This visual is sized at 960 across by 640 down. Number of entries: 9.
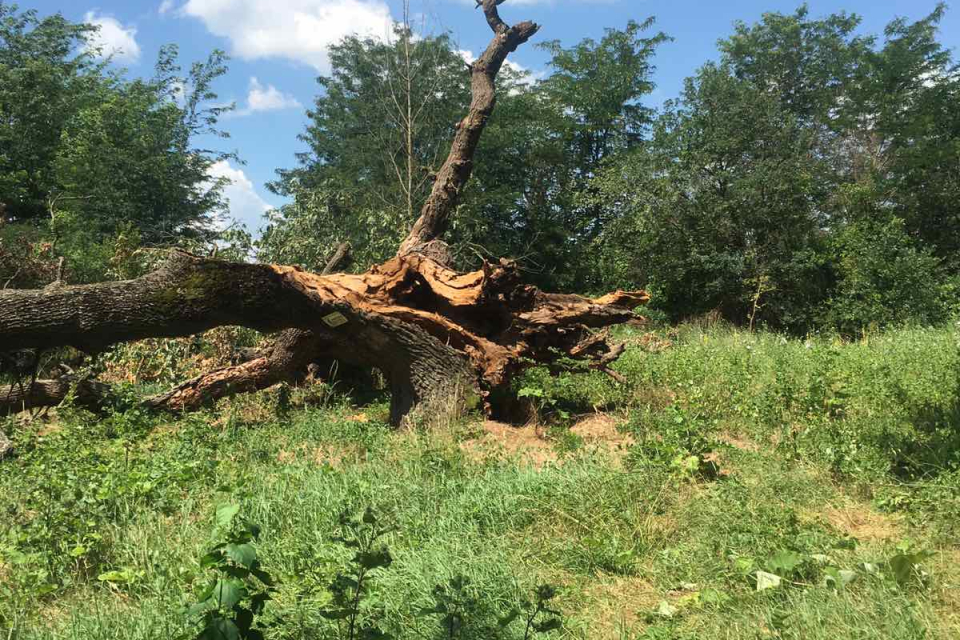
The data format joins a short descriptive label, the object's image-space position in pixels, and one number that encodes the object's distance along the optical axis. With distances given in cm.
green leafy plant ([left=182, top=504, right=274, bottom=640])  207
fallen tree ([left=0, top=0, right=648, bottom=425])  544
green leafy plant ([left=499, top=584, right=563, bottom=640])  230
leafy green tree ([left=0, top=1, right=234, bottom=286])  1906
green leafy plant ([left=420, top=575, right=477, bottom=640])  245
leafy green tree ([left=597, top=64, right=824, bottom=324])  1526
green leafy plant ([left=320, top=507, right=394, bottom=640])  236
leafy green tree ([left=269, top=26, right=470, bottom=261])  1349
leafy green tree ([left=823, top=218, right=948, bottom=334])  1287
